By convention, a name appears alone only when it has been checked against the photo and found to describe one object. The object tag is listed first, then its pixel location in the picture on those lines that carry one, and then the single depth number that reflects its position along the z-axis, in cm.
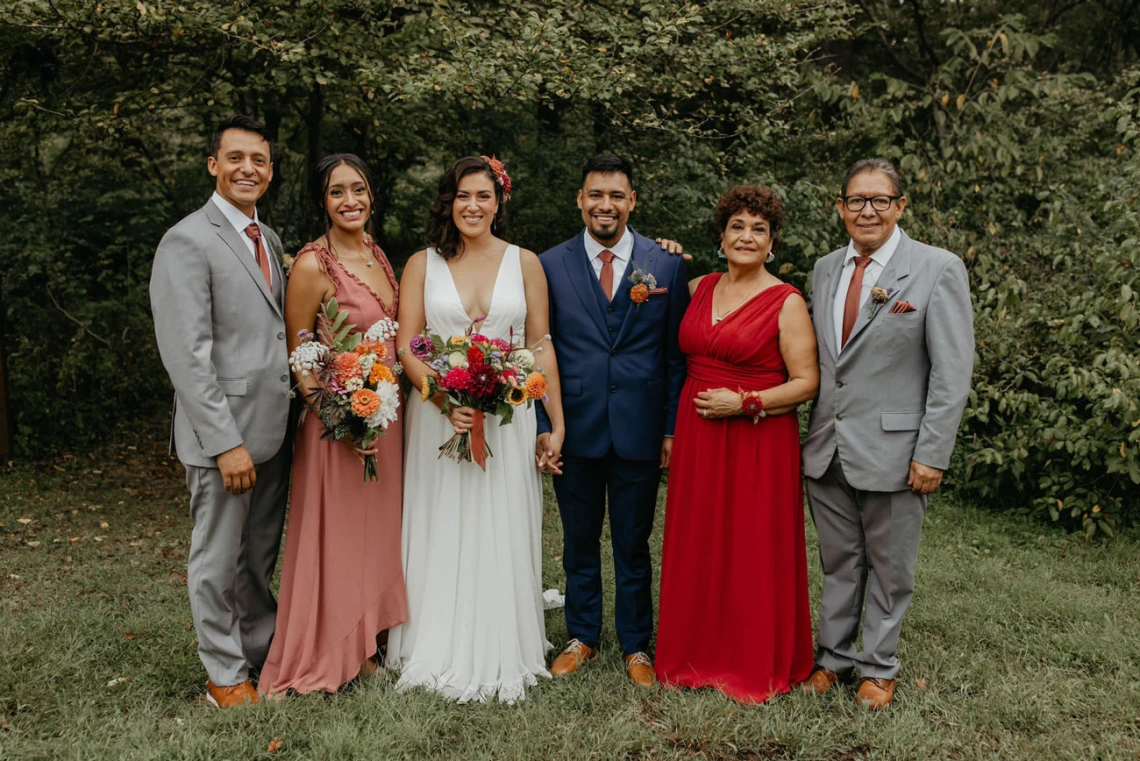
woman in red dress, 413
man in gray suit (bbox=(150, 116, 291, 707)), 382
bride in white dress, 427
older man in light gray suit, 389
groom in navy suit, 441
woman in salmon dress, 417
